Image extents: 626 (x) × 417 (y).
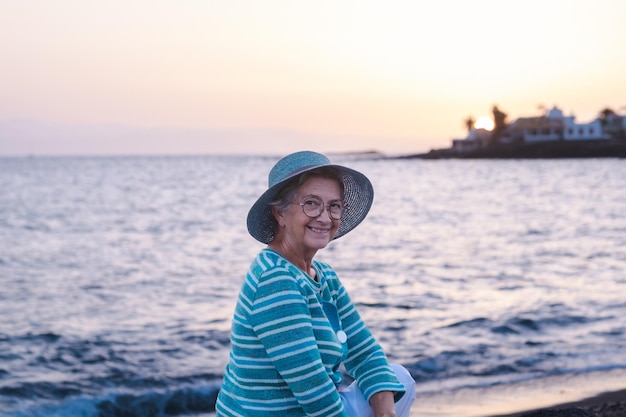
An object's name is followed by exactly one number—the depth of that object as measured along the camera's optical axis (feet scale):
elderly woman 8.81
